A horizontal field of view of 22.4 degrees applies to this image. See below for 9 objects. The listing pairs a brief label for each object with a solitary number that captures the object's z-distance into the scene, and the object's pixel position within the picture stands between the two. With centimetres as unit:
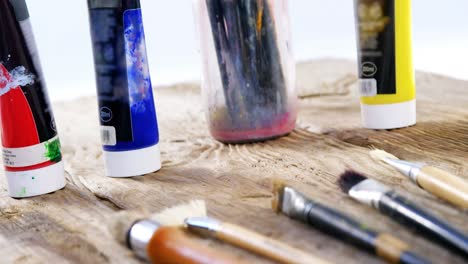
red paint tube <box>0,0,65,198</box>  66
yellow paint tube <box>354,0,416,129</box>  73
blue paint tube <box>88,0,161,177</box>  68
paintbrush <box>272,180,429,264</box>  55
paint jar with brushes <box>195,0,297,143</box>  72
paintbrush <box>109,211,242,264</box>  55
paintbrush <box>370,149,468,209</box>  60
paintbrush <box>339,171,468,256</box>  56
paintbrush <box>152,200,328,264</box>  55
